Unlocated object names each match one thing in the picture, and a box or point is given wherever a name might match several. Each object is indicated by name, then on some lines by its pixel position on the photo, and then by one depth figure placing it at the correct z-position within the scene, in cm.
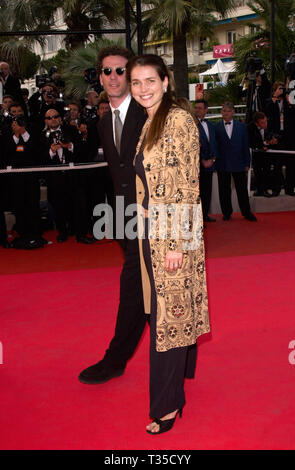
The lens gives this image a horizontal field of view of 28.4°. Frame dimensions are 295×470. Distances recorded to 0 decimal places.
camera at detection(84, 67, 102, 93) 927
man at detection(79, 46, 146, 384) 308
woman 254
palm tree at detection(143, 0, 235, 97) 1525
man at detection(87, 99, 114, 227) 741
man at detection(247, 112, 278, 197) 879
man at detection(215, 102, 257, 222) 829
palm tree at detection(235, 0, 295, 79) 1993
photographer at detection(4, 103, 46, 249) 711
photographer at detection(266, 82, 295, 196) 893
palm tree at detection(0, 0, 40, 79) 1777
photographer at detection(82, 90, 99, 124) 770
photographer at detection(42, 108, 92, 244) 732
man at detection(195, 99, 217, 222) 814
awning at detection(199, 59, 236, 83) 2712
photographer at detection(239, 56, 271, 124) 941
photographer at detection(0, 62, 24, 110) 903
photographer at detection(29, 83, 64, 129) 842
